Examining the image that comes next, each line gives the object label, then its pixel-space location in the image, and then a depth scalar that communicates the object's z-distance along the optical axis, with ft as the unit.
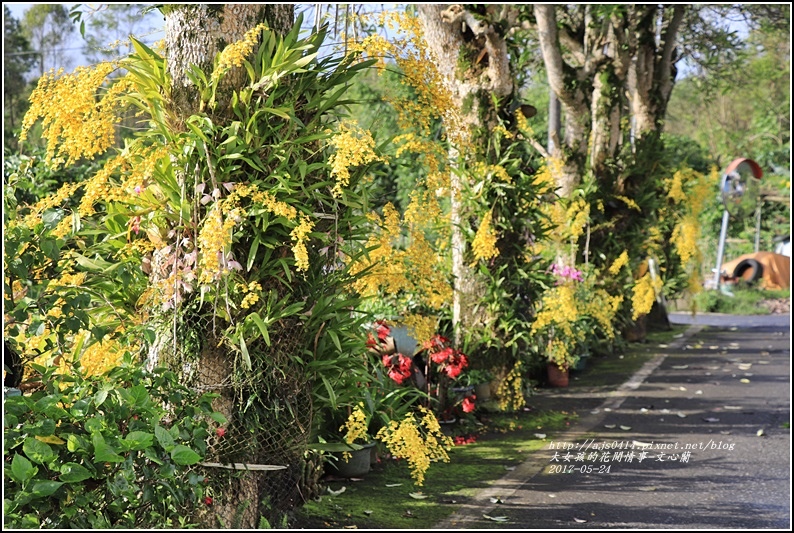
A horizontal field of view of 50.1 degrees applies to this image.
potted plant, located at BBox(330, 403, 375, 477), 16.85
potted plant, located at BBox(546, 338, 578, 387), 27.17
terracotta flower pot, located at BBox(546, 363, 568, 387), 29.12
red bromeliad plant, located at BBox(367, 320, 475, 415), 20.82
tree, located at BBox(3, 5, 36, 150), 48.58
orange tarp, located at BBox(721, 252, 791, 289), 71.00
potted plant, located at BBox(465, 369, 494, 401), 22.58
